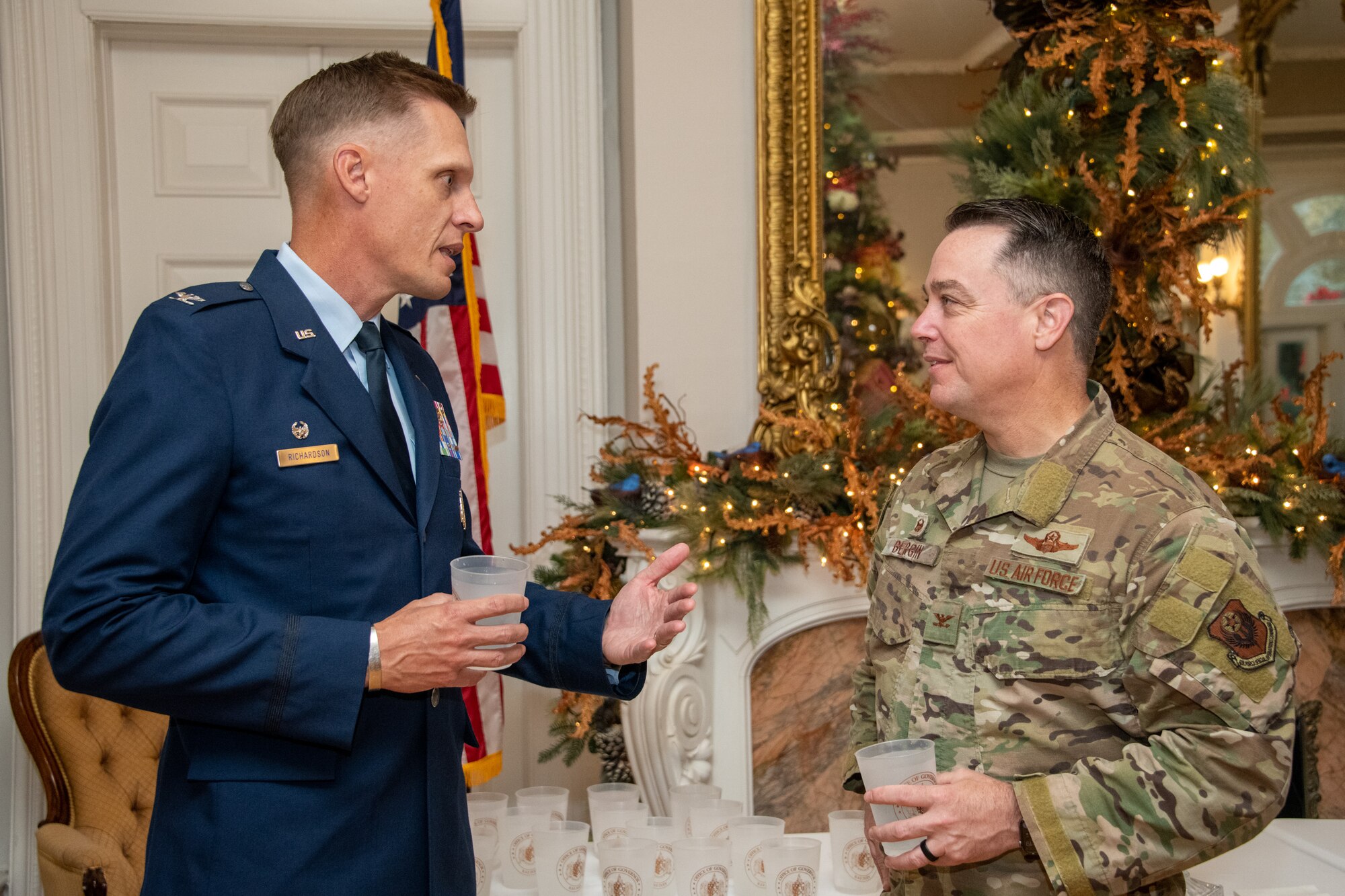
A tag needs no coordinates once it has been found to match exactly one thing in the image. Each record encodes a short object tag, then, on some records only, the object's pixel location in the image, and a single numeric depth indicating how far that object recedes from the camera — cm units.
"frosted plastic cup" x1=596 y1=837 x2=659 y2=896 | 178
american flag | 293
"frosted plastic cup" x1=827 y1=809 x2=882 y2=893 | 189
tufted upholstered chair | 297
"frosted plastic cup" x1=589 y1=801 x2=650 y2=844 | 200
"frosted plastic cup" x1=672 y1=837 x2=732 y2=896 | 179
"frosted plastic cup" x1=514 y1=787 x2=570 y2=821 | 201
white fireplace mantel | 289
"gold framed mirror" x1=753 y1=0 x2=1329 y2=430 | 326
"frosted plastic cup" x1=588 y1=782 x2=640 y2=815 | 206
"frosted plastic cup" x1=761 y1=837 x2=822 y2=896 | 175
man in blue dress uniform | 126
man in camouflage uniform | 134
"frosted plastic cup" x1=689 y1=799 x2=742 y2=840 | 199
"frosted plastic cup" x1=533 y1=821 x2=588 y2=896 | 184
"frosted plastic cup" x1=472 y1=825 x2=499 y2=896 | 186
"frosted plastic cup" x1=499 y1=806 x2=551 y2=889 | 195
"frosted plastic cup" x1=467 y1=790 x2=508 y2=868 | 196
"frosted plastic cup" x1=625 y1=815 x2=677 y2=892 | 184
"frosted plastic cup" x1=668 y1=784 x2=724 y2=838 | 204
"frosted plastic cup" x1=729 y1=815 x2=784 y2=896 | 183
